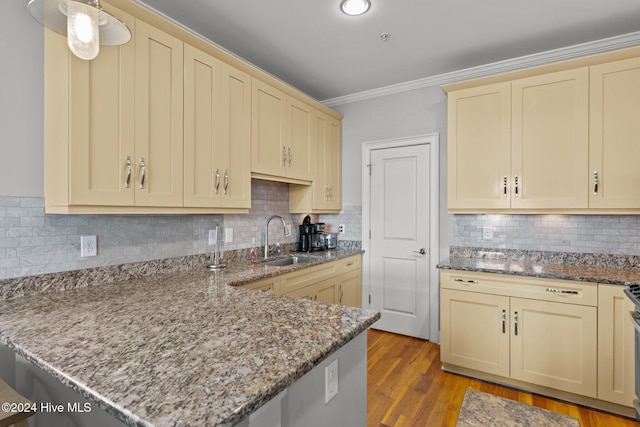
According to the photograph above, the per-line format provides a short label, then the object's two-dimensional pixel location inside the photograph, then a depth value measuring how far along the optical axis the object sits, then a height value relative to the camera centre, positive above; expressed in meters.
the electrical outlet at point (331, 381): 1.12 -0.59
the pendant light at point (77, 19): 1.02 +0.64
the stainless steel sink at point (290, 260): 3.11 -0.48
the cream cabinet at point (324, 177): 3.48 +0.40
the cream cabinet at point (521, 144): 2.46 +0.56
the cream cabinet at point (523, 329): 2.22 -0.87
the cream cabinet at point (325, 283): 2.48 -0.63
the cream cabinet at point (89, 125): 1.58 +0.44
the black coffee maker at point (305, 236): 3.55 -0.27
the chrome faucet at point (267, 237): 3.12 -0.25
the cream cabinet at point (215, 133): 2.13 +0.56
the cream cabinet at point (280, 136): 2.68 +0.69
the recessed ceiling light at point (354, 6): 2.12 +1.37
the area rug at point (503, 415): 1.29 -0.84
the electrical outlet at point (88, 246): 1.86 -0.20
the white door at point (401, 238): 3.39 -0.29
